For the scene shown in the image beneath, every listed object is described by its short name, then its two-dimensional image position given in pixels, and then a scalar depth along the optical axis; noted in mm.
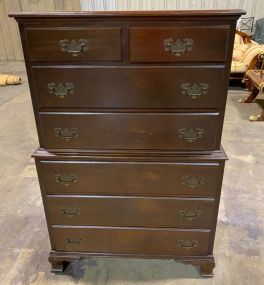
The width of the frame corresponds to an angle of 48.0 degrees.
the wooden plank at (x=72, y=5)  6137
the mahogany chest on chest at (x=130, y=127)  1061
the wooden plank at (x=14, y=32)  6270
